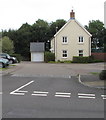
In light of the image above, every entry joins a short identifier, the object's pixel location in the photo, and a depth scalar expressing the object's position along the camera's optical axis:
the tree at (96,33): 44.06
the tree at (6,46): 33.32
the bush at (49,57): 28.43
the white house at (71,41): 27.79
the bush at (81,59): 26.56
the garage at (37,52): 33.35
